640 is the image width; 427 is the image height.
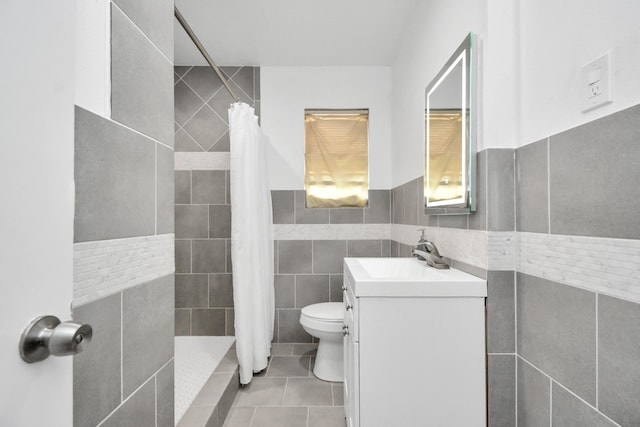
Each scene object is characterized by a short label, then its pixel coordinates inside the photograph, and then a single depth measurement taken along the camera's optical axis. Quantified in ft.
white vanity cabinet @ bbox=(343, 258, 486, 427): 3.98
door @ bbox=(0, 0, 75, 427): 1.32
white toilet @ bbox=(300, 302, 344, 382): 7.26
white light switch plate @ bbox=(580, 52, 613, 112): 2.68
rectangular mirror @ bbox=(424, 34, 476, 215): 4.35
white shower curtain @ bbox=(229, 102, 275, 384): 7.13
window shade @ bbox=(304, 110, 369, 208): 9.72
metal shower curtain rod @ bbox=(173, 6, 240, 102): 5.08
